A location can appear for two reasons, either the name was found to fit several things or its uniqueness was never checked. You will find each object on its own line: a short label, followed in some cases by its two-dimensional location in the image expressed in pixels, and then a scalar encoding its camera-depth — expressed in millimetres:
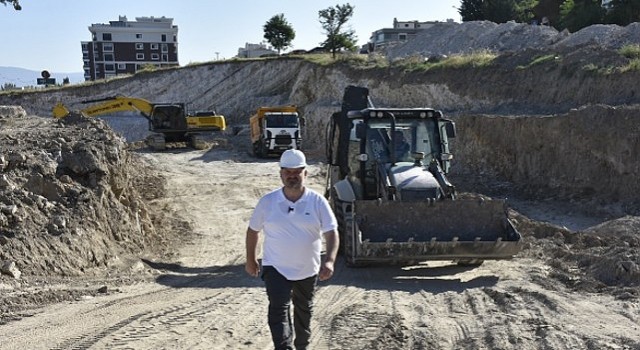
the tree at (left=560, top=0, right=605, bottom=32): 37344
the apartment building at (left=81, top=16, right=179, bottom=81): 99688
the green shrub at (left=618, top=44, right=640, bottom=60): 19755
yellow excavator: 30219
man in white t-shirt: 4777
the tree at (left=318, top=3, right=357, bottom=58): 52000
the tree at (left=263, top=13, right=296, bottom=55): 61406
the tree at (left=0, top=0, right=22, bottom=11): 19006
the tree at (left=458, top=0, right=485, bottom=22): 55625
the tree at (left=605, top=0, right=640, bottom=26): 34656
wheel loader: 8398
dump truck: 27344
